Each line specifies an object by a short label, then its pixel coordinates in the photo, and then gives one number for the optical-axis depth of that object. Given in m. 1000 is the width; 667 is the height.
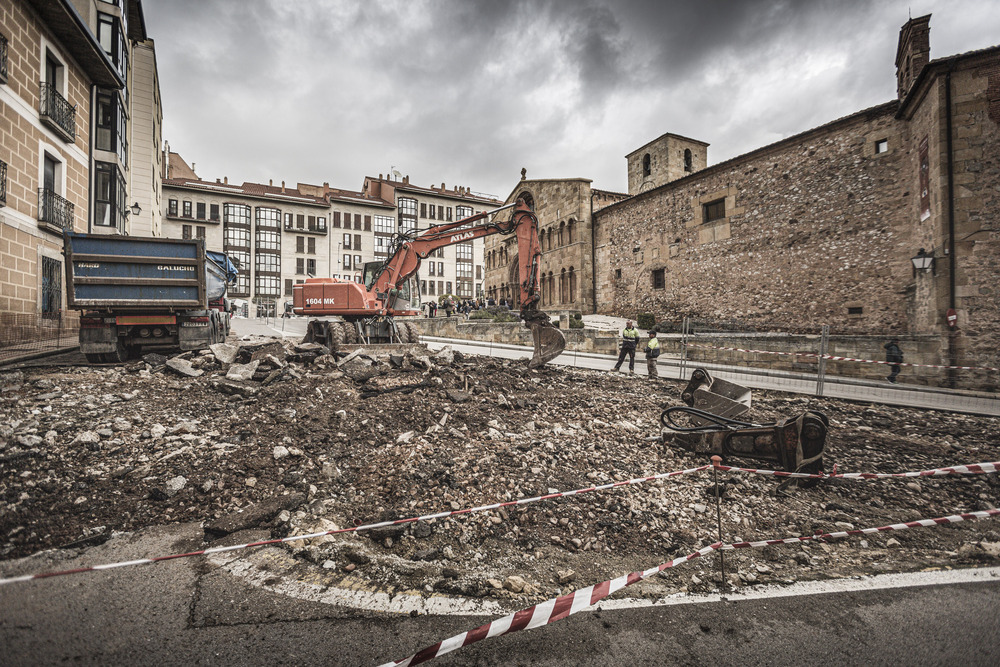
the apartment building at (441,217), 59.62
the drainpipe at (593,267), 27.78
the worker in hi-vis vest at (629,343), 11.98
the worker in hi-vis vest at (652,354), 11.10
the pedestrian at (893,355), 10.32
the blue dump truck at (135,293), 8.45
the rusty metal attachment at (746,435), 4.31
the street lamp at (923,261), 10.95
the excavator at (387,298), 10.81
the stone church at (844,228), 10.25
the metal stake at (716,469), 2.72
